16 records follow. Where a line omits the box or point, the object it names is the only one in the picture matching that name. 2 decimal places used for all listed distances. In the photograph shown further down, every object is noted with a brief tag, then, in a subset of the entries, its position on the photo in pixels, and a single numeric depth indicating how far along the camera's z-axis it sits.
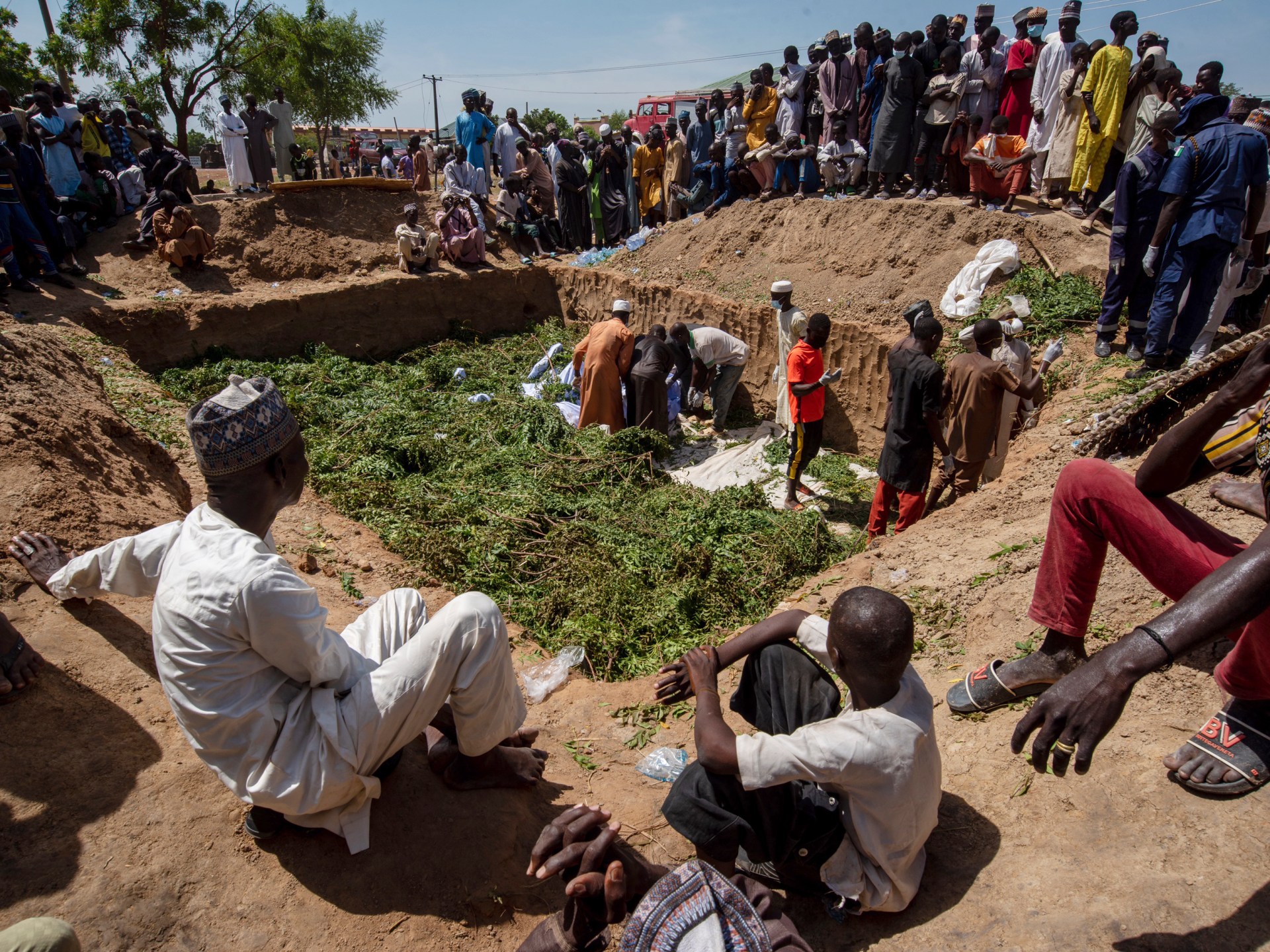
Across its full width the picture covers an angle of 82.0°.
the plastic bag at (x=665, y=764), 3.13
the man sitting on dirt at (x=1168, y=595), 1.75
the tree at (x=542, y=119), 42.38
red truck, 25.47
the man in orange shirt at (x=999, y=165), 8.65
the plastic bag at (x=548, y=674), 3.96
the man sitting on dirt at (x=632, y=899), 1.80
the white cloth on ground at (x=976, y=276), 7.90
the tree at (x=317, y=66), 20.80
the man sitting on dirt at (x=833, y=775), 2.01
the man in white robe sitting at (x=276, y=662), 2.02
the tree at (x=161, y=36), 17.78
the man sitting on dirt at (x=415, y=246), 12.16
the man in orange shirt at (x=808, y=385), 6.61
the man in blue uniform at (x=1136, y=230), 6.09
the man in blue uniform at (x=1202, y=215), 5.33
